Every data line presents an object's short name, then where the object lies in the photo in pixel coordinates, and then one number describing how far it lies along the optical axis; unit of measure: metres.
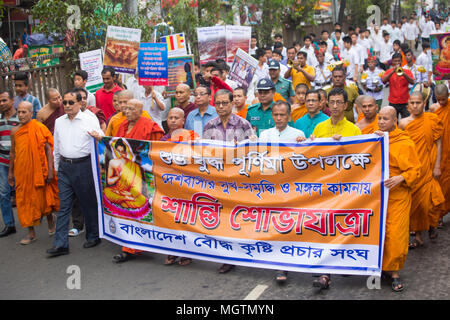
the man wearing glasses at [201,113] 7.26
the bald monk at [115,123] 7.10
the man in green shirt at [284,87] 9.29
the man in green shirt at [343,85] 8.39
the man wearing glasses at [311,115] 6.95
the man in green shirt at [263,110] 7.18
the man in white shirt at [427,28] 28.23
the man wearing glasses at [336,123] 5.81
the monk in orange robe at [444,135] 6.92
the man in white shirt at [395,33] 25.82
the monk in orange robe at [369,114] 6.13
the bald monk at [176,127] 6.32
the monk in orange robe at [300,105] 8.12
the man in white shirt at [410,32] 28.44
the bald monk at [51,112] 7.72
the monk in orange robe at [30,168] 7.00
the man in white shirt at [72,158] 6.47
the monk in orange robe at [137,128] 6.26
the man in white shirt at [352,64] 15.02
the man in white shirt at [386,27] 25.28
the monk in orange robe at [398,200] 5.02
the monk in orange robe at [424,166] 6.10
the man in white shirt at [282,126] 5.81
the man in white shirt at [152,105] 8.59
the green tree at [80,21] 11.43
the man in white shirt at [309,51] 13.79
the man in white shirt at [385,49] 20.17
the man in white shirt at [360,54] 15.32
